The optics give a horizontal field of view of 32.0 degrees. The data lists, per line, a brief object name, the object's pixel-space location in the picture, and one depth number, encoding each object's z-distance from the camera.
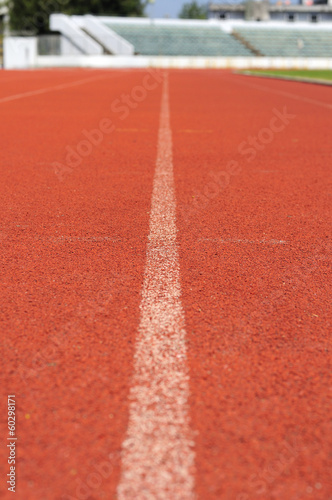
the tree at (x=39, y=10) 54.66
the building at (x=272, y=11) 79.12
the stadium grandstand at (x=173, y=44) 45.75
